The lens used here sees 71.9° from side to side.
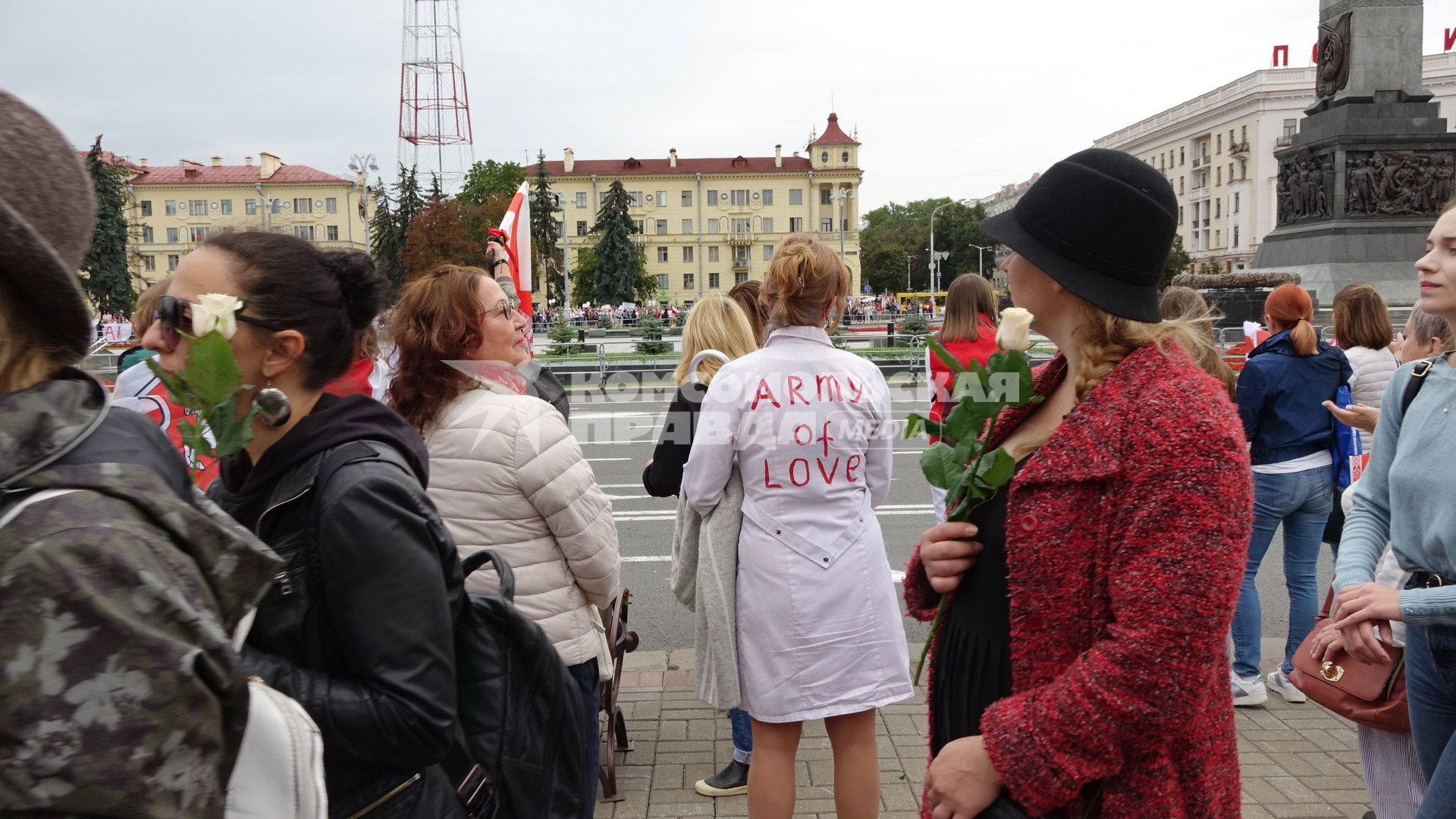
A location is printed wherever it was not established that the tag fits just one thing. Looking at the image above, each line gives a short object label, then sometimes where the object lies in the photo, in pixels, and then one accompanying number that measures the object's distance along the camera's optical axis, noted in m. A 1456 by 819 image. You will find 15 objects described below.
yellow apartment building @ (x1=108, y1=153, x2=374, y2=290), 95.06
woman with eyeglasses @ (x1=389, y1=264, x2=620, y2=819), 2.85
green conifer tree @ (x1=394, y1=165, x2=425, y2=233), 68.88
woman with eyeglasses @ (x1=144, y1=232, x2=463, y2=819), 1.63
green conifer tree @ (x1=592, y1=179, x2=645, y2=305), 81.44
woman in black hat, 1.58
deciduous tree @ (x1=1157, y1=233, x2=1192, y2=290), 68.88
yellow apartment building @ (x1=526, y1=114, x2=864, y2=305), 108.62
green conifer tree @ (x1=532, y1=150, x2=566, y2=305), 80.19
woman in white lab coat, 3.36
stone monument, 18.12
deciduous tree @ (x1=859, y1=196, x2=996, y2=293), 105.56
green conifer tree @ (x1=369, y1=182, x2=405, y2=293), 61.52
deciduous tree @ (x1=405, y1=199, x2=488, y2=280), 49.94
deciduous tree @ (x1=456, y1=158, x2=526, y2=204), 89.06
